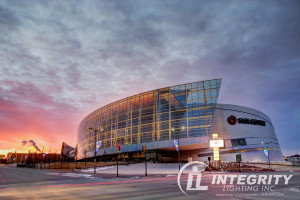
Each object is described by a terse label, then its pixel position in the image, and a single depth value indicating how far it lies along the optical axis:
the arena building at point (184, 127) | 76.19
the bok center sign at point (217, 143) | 44.23
